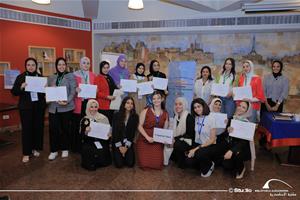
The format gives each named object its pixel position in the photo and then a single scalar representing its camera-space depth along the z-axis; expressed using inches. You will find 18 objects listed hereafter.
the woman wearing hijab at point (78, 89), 159.6
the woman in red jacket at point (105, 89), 166.2
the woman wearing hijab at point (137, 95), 176.7
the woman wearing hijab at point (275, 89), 175.3
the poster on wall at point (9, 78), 204.5
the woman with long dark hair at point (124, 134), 146.6
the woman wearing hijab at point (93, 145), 142.9
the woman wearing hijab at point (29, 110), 147.9
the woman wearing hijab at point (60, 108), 151.9
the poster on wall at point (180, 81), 175.5
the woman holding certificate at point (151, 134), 144.9
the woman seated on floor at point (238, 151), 133.3
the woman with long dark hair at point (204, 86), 167.9
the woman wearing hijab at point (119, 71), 183.3
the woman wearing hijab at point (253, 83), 160.6
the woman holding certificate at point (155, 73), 177.3
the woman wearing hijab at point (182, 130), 141.4
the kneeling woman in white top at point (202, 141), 134.6
